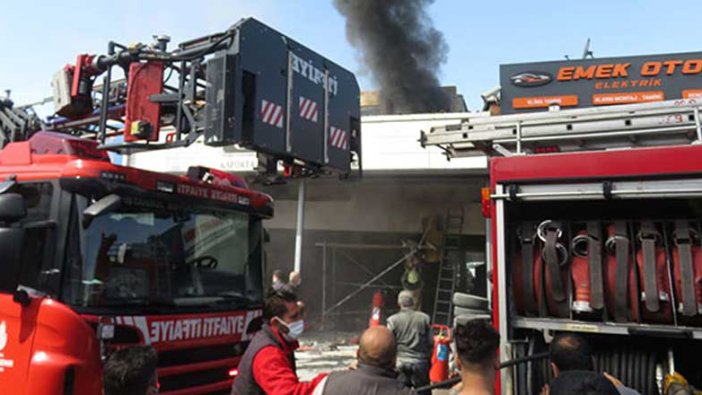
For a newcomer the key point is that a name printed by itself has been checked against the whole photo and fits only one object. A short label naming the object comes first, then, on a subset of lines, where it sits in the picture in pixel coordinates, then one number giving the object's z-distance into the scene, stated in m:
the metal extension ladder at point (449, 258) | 14.23
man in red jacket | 2.74
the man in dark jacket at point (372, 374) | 2.29
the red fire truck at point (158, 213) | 3.35
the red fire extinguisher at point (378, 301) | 11.73
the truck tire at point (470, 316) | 3.88
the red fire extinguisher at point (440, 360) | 7.52
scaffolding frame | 14.65
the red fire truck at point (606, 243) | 3.23
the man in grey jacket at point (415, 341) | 6.16
